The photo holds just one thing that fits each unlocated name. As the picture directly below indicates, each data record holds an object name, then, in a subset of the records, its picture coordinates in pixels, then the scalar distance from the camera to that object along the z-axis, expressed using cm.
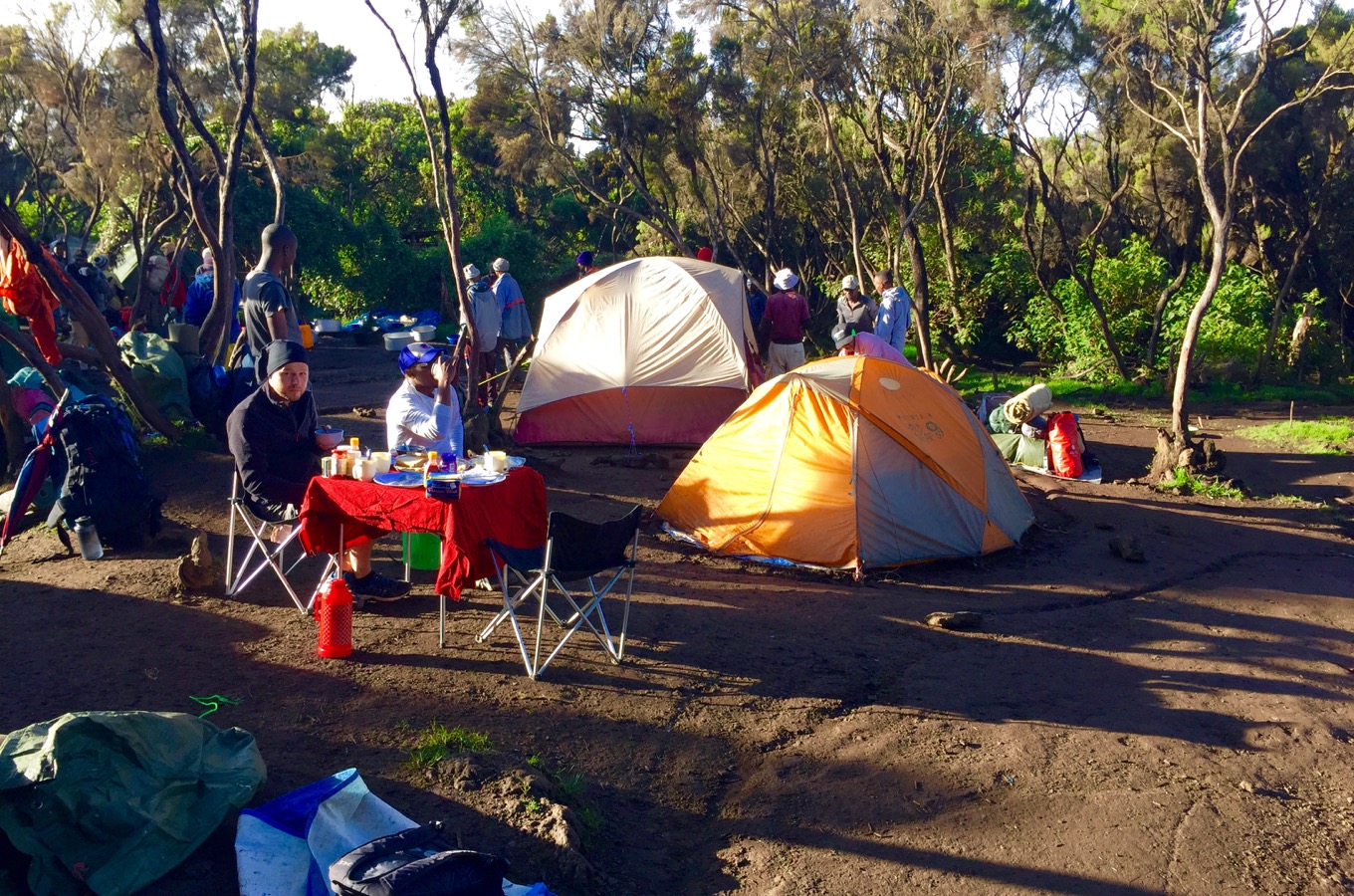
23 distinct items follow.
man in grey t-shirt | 716
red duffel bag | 994
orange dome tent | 712
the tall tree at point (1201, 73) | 1027
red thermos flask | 514
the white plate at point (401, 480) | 540
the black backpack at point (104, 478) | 674
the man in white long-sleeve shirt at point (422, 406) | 631
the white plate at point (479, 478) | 534
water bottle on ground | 667
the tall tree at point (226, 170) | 888
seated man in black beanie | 570
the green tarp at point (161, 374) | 918
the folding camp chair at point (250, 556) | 583
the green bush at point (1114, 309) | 1564
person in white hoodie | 1159
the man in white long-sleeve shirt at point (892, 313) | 1177
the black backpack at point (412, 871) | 293
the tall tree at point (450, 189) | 934
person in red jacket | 1145
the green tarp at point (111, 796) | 310
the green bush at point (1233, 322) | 1452
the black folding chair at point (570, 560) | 502
